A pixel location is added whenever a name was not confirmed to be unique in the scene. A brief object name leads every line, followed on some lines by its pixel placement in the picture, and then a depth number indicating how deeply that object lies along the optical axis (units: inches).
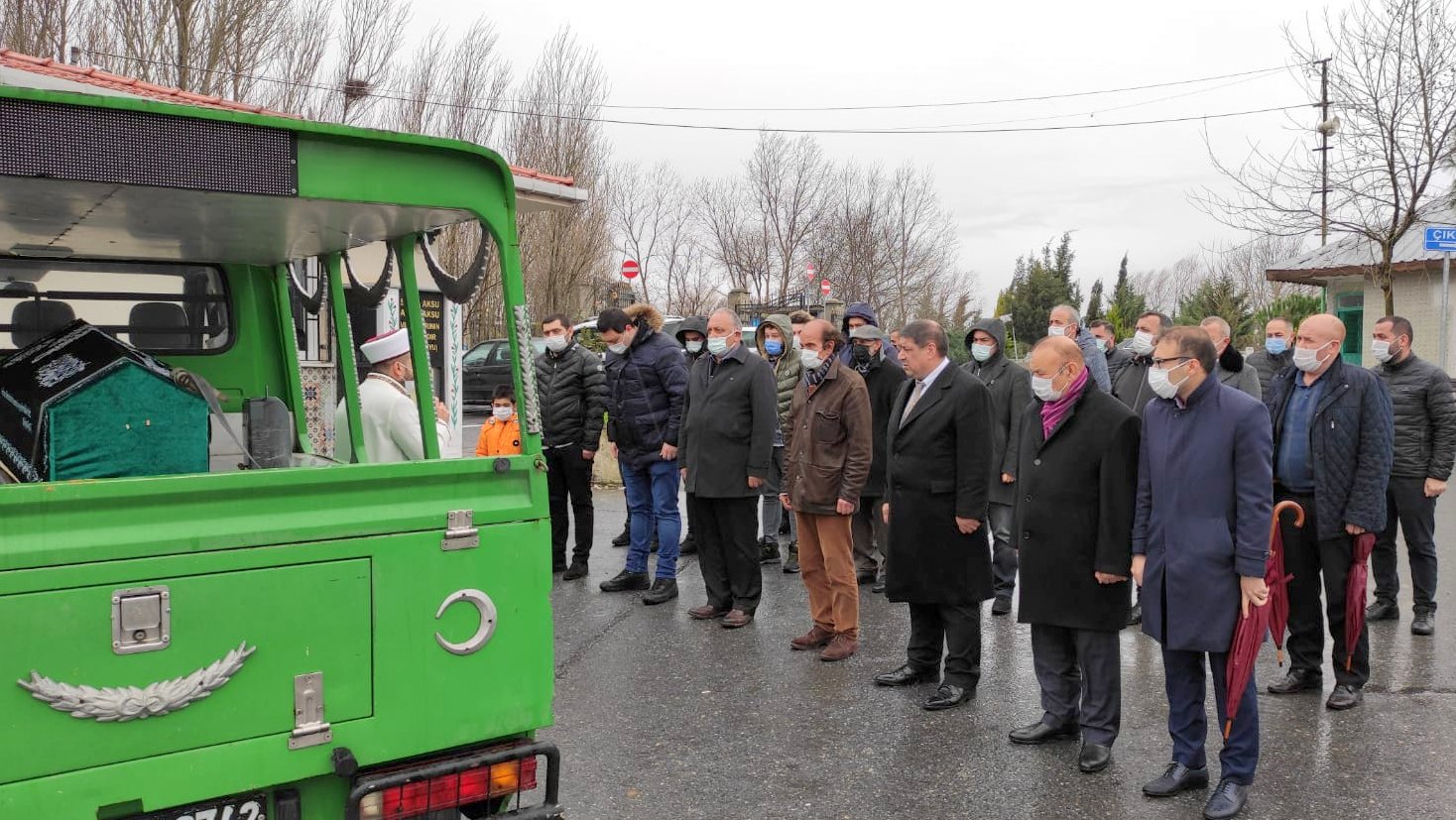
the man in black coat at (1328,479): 205.0
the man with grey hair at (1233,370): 259.9
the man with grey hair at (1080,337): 316.8
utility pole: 778.7
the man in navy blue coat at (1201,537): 159.5
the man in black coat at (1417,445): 250.5
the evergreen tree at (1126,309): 1326.3
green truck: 91.4
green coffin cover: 113.6
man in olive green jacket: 340.8
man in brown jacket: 238.4
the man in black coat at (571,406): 310.0
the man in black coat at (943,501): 208.7
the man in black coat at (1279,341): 279.4
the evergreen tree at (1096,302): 1648.6
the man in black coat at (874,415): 301.1
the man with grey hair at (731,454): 263.0
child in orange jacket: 318.0
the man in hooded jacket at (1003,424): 284.0
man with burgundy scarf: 175.6
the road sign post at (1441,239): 489.7
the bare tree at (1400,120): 700.0
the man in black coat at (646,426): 295.0
